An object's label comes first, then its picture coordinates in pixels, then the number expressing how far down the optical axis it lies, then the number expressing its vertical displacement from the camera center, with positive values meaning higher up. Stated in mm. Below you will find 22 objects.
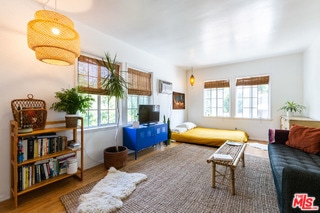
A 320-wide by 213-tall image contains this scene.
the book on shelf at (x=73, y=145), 2263 -632
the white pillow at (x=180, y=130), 4859 -816
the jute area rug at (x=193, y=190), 1720 -1198
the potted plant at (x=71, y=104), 2180 +17
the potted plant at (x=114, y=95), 2701 +202
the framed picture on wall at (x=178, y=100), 5507 +220
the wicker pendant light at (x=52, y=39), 1548 +739
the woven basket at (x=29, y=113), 1801 -101
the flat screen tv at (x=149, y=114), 3600 -231
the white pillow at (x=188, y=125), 5297 -736
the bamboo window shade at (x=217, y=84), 5454 +862
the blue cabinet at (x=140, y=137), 3225 -739
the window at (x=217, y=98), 5501 +307
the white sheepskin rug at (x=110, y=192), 1643 -1166
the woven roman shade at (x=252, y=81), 4762 +872
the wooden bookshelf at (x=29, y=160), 1700 -699
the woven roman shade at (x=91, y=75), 2707 +612
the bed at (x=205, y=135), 4109 -901
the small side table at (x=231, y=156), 1940 -768
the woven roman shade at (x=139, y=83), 3686 +633
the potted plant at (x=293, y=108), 3960 -45
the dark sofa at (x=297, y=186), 1011 -583
